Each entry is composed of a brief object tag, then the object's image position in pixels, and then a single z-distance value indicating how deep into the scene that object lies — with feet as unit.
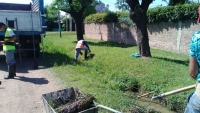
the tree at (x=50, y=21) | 132.77
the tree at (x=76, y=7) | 51.75
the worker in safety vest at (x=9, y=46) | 21.06
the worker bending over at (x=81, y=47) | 30.37
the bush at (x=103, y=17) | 59.98
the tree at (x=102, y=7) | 154.81
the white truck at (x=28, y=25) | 27.67
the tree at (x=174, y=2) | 65.51
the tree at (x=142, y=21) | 29.04
